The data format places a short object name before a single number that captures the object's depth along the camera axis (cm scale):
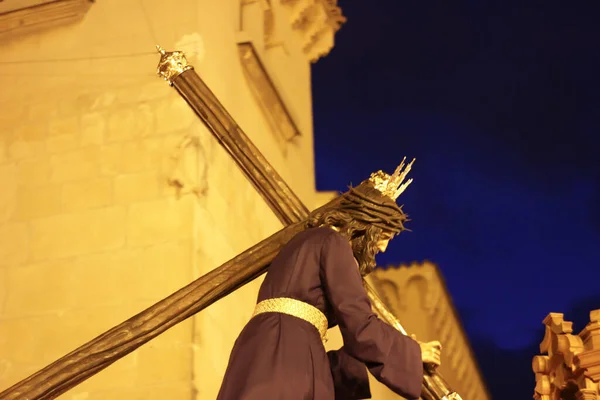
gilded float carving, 344
